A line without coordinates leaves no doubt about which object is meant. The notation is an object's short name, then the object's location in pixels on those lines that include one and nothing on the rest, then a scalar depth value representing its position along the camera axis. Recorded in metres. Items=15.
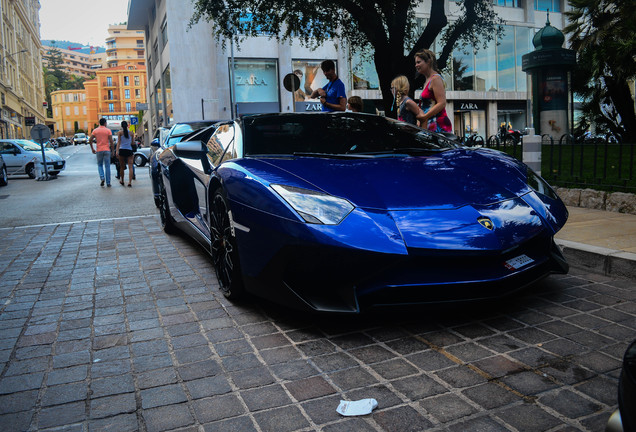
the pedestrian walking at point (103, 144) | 15.27
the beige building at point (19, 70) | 51.63
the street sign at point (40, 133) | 18.98
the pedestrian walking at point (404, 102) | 6.73
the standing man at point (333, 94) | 8.05
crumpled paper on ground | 2.21
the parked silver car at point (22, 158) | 20.89
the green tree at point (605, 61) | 16.25
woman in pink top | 6.24
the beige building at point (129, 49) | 128.62
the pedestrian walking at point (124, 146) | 15.20
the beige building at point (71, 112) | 132.62
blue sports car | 2.83
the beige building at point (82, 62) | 185.06
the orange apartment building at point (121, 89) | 120.31
